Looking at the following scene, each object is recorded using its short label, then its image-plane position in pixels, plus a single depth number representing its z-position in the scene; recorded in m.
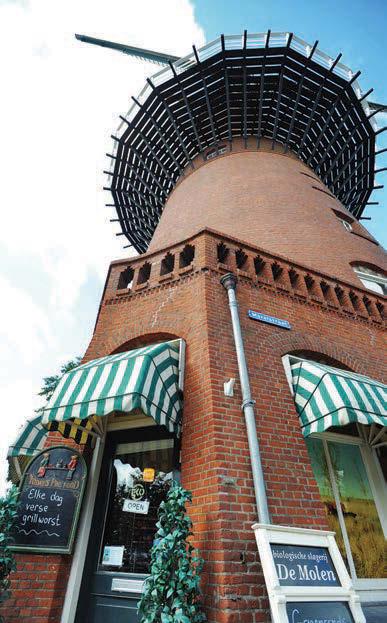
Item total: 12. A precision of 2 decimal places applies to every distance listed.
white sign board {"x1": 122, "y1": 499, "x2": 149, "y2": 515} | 4.43
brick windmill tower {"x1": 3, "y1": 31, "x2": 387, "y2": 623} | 3.75
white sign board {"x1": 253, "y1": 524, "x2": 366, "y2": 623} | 2.82
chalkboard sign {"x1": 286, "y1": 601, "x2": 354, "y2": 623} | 2.79
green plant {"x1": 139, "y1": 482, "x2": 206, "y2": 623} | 2.77
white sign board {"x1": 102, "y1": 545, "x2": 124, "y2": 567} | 4.17
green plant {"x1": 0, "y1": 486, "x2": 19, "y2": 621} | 3.53
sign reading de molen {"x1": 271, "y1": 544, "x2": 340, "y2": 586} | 3.01
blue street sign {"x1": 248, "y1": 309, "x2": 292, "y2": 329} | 5.59
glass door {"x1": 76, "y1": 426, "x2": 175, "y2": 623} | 3.94
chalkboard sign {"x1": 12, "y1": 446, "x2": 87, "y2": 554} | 4.00
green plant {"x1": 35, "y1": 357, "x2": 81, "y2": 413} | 15.86
